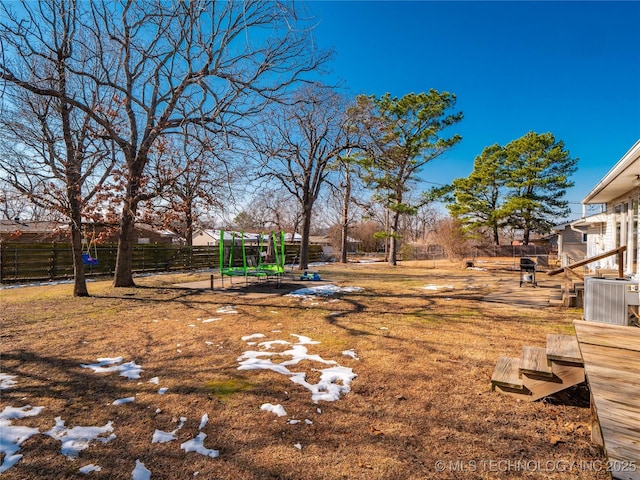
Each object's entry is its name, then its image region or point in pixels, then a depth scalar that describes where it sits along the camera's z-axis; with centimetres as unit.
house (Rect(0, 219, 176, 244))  861
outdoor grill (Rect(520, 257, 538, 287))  1091
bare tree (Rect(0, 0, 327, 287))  673
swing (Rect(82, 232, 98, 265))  1003
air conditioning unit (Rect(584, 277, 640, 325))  505
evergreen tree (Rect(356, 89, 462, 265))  1841
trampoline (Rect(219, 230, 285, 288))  992
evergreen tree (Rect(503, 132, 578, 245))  2709
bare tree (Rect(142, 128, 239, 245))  822
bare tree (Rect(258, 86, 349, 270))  1566
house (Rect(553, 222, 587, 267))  2215
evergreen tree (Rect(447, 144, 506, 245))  2847
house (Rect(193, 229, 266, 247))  4318
